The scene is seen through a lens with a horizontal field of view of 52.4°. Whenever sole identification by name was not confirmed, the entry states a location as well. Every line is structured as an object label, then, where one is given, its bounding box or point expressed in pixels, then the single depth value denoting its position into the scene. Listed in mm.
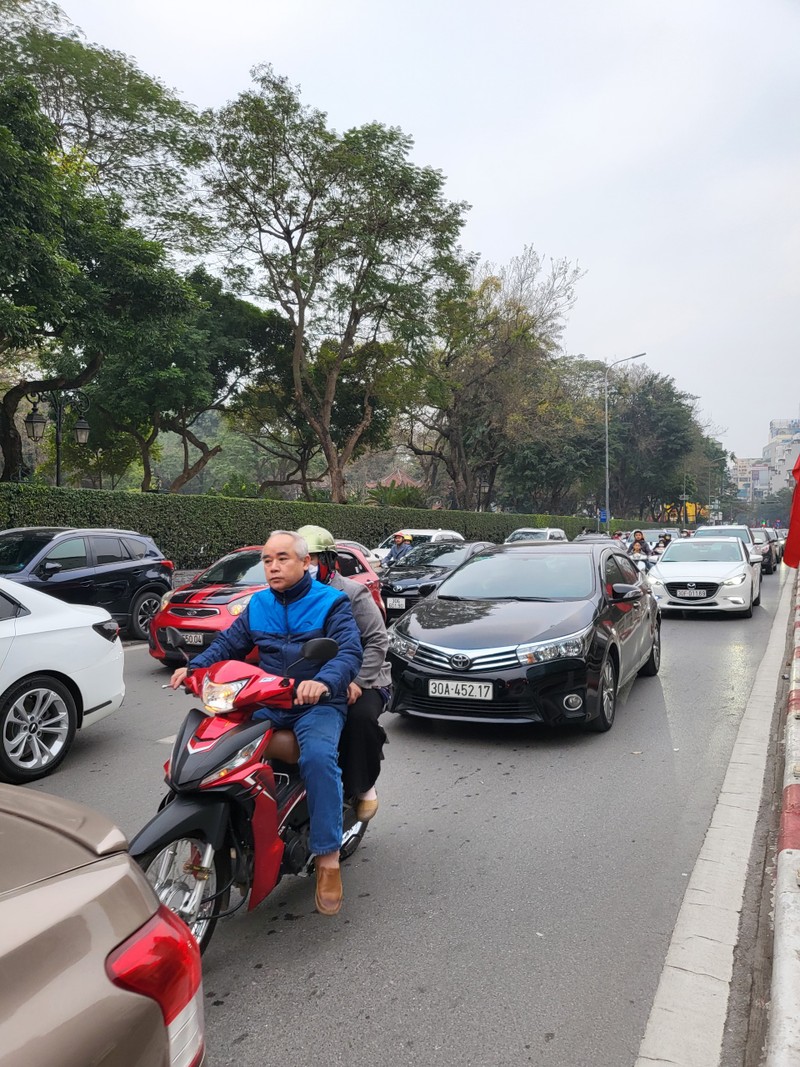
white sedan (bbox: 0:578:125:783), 5191
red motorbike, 2840
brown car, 1257
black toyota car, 5883
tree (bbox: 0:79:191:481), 13367
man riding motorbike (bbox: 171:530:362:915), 3209
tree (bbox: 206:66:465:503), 22969
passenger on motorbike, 3672
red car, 8539
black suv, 10758
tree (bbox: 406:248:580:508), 33344
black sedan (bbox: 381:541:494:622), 13039
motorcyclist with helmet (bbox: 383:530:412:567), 16412
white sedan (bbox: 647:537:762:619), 13867
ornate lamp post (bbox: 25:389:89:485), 19216
